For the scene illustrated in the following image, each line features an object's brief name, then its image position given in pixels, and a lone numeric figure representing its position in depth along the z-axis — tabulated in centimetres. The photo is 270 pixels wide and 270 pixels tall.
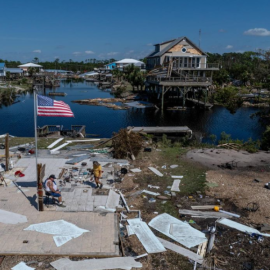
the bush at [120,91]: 6481
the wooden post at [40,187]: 1075
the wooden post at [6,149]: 1481
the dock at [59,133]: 2484
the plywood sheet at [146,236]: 929
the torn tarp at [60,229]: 942
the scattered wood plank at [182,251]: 890
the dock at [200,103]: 4941
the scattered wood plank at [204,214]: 1150
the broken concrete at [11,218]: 1034
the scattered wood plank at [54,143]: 2061
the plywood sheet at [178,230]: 979
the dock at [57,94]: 6793
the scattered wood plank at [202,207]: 1209
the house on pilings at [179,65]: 5212
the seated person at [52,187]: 1152
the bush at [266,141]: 2388
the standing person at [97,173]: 1350
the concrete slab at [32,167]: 1418
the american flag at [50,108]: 1246
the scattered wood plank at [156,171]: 1586
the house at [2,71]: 9046
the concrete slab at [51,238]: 878
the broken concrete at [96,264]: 823
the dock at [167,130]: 2667
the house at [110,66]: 13498
